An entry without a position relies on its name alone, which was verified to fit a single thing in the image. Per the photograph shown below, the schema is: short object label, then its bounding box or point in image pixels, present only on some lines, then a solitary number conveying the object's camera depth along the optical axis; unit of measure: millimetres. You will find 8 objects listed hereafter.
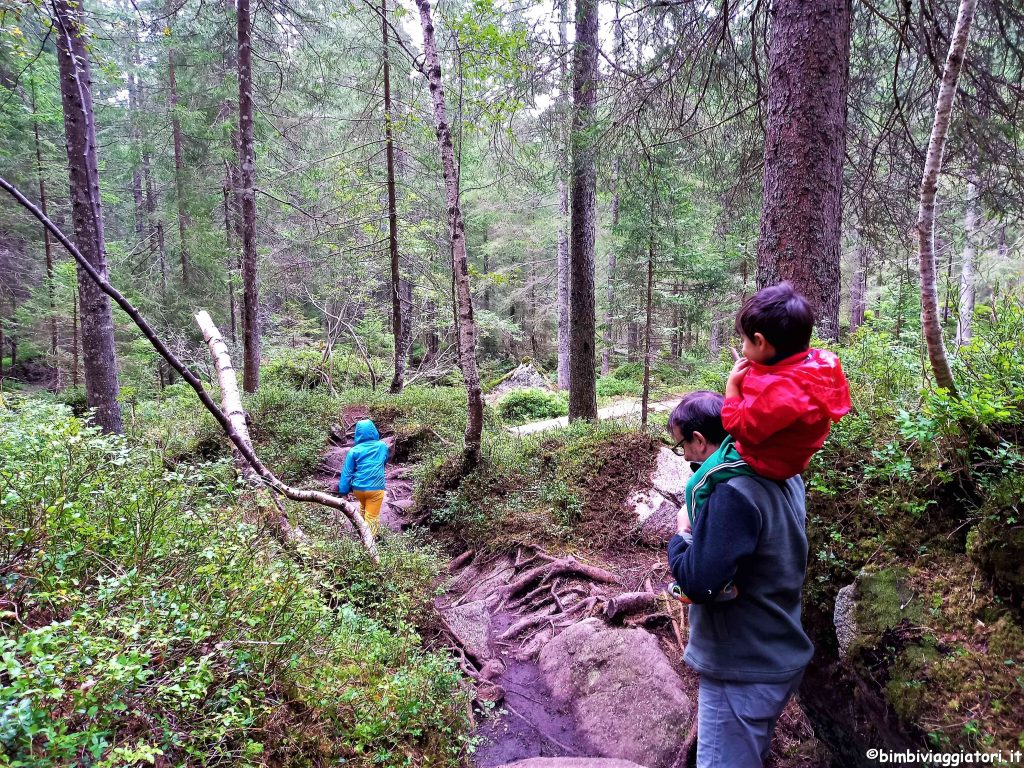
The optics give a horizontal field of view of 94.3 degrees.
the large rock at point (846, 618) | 2502
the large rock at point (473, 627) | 4512
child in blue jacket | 6480
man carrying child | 1757
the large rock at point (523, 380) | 20717
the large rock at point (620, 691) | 3281
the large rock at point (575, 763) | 2949
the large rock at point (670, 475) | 6445
